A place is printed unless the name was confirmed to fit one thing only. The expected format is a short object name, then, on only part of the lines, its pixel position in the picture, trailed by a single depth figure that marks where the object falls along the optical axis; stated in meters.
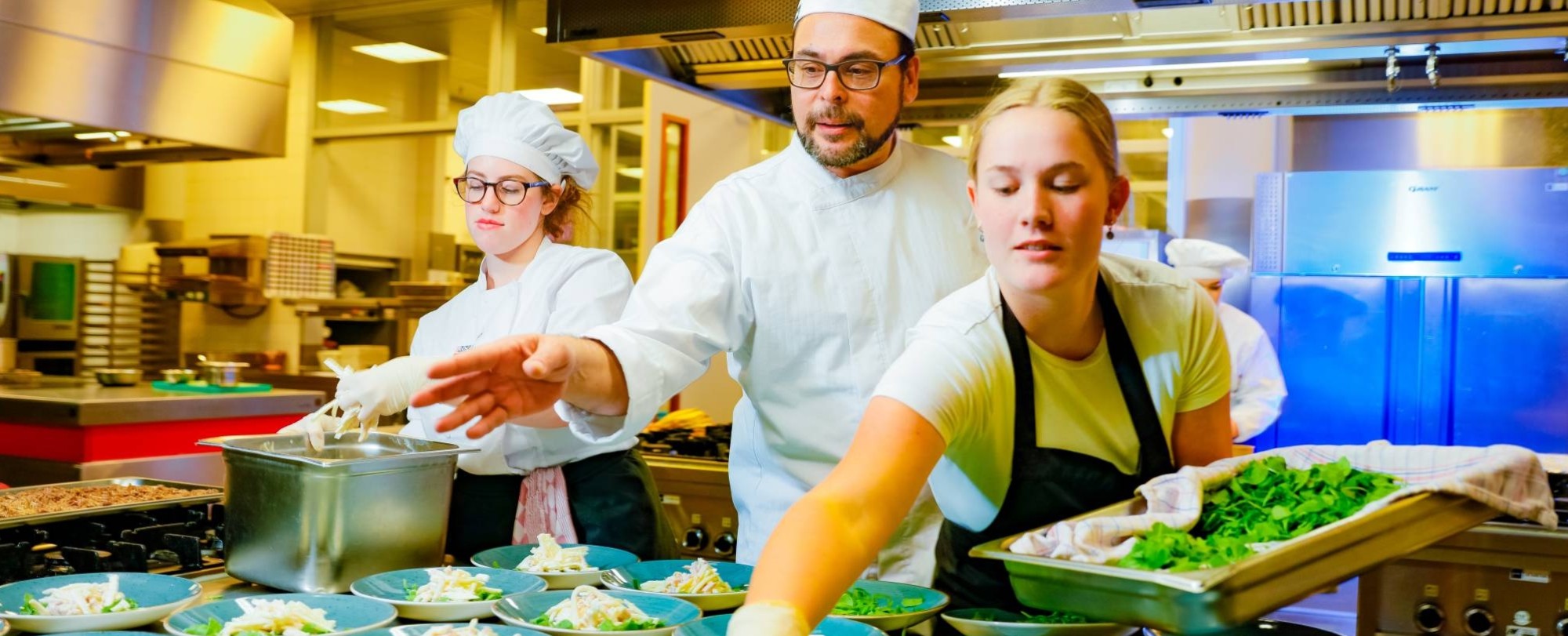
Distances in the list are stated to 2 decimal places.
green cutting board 4.62
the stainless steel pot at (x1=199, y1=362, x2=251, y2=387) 4.73
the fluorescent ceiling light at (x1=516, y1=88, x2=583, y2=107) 8.69
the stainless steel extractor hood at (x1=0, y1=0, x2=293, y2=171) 4.02
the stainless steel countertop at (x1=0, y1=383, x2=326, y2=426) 3.97
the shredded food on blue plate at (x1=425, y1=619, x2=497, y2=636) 1.35
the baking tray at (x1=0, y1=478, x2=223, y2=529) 1.94
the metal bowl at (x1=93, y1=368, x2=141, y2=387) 4.71
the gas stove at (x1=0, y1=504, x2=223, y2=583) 1.83
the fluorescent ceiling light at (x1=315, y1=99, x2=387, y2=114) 9.45
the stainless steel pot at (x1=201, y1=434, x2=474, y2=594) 1.56
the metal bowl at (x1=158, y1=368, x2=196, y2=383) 4.75
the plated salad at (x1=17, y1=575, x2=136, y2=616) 1.40
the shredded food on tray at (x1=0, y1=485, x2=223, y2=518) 2.17
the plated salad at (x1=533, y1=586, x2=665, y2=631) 1.38
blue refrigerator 5.15
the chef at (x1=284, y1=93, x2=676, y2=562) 2.21
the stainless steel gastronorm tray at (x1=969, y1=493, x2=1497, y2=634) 0.99
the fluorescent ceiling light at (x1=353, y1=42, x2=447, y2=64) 9.54
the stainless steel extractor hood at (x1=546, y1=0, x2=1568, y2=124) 2.45
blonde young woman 1.30
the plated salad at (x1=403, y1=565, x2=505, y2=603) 1.50
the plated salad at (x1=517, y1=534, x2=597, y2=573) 1.73
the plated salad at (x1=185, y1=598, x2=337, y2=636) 1.37
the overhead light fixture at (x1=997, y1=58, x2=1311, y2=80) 2.94
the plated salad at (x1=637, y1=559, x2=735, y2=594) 1.57
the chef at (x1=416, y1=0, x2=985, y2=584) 1.89
